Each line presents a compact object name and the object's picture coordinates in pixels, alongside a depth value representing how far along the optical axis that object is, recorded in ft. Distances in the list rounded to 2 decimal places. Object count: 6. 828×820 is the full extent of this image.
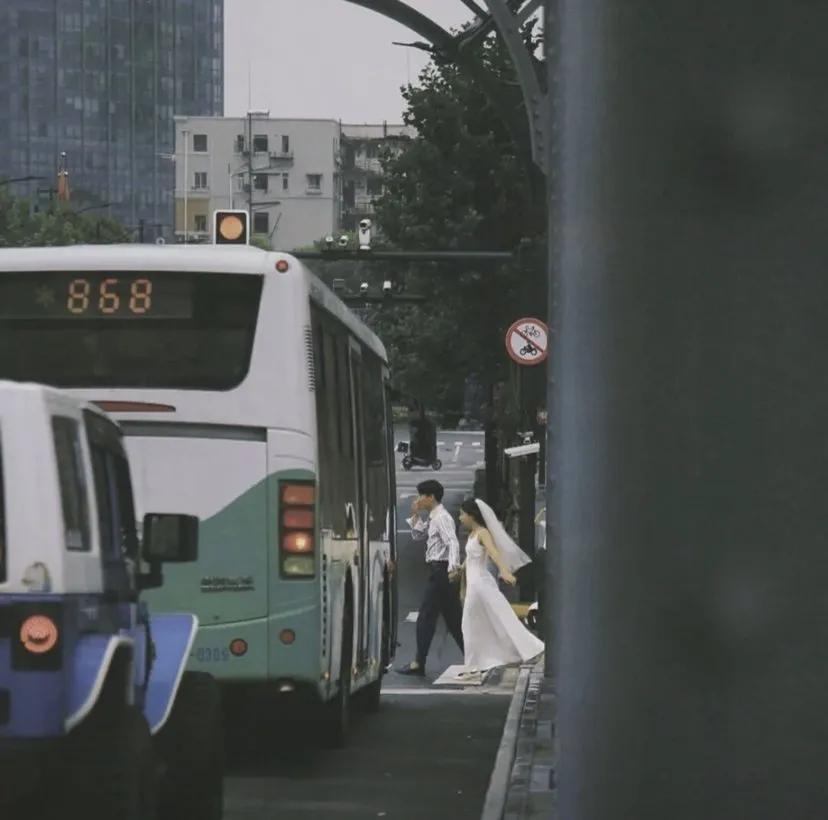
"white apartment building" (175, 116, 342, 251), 570.46
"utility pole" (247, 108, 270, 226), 568.82
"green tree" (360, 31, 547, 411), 167.12
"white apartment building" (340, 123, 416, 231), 614.75
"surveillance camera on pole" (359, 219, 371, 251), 134.10
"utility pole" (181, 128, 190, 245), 562.71
